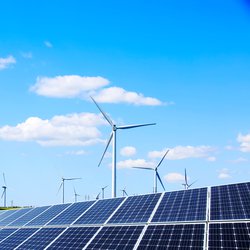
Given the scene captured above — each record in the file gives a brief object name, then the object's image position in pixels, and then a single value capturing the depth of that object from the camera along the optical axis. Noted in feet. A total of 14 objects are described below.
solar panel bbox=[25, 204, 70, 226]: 95.84
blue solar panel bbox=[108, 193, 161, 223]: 73.37
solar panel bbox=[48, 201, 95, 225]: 88.38
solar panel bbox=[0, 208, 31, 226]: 112.57
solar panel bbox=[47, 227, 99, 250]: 69.80
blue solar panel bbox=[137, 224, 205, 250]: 56.35
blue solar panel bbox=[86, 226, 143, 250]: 63.36
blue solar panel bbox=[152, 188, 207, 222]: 66.08
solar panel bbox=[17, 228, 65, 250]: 76.18
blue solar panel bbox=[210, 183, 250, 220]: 61.05
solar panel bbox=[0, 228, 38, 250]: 82.07
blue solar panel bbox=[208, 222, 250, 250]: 52.13
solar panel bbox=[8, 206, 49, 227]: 104.08
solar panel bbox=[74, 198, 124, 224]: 80.59
